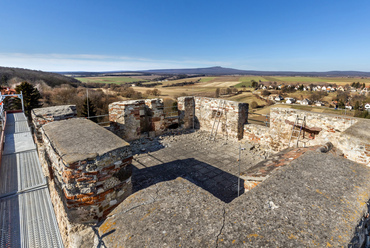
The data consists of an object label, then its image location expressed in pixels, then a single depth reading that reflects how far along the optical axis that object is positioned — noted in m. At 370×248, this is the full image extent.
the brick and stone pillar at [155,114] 8.30
